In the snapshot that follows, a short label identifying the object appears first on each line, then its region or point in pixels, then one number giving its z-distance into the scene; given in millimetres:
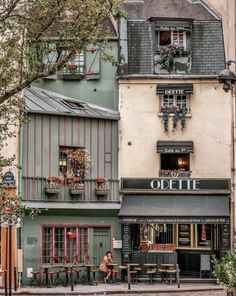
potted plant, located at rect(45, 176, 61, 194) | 37656
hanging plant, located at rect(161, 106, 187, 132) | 40250
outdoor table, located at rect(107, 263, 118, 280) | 37691
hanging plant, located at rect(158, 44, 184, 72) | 40875
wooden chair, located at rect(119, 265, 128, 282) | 38562
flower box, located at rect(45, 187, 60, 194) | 37625
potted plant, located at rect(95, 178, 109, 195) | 39031
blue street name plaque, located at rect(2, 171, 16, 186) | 35625
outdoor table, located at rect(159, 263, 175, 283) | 37812
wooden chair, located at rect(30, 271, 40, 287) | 36625
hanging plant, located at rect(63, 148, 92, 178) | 38594
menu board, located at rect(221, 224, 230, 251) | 39312
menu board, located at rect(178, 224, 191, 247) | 40875
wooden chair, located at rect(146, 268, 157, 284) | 37562
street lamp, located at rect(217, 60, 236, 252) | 39344
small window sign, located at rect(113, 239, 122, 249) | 39219
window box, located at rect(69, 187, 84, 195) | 38312
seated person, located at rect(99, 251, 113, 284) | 37812
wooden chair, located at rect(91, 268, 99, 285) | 37581
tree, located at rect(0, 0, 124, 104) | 23094
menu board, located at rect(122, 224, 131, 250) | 39250
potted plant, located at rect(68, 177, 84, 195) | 38344
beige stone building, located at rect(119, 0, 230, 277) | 39469
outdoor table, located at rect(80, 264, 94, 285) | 37594
